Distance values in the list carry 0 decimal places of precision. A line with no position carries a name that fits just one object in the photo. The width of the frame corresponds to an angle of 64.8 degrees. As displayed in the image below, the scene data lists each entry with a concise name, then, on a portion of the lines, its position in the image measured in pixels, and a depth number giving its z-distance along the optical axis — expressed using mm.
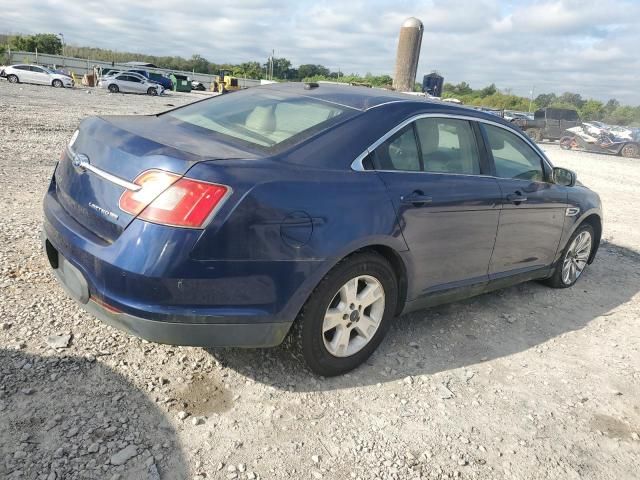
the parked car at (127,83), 36144
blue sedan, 2297
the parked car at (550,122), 26144
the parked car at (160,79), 45272
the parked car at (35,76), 33062
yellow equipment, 42375
